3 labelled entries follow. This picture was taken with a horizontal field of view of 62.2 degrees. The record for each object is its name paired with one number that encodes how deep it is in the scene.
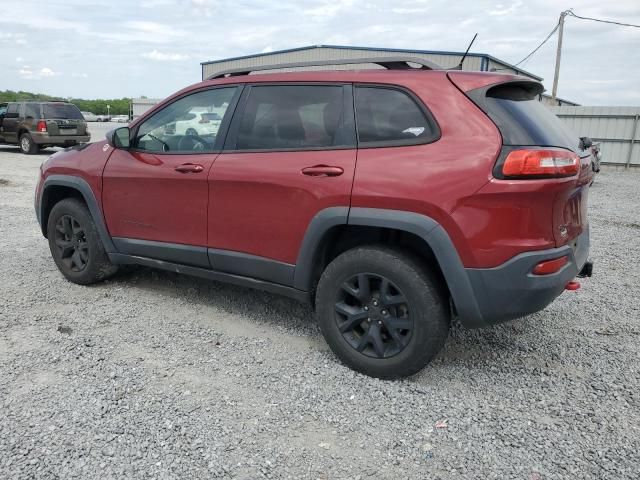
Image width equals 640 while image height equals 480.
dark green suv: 16.45
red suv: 2.74
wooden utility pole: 25.09
